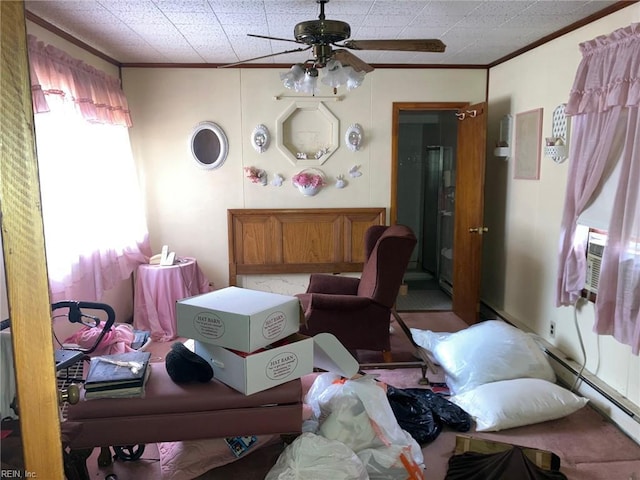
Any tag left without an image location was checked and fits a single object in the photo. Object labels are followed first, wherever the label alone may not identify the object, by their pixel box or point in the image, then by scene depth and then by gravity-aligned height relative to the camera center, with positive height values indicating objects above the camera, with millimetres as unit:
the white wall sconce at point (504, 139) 3932 +316
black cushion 1951 -759
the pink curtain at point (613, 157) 2303 +104
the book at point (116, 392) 1839 -805
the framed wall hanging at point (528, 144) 3463 +245
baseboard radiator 2457 -1204
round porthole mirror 4266 +298
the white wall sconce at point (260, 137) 4250 +373
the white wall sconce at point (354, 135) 4305 +388
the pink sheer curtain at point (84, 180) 2703 +4
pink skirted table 3854 -941
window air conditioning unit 2678 -456
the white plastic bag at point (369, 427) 1918 -1020
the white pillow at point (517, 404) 2503 -1196
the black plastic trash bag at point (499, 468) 1984 -1218
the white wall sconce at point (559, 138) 3088 +255
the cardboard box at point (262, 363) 1852 -727
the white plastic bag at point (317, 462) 1718 -1031
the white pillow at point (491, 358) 2826 -1085
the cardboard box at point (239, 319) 1830 -547
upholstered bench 1827 -900
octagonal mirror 4305 +404
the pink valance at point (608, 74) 2312 +527
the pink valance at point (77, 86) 2578 +601
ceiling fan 2379 +688
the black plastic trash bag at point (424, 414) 2430 -1244
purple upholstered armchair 3006 -801
